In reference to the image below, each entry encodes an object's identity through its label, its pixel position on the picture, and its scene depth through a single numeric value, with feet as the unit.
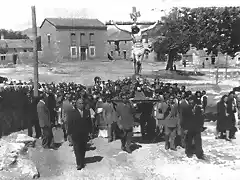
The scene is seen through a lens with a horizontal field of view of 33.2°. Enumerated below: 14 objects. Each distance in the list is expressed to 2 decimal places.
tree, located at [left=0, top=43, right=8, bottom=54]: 199.98
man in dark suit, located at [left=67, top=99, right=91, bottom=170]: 31.48
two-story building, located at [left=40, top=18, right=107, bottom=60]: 182.70
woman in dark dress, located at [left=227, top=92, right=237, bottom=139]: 41.32
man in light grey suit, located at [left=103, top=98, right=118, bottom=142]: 39.70
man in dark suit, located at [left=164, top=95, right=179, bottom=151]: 36.50
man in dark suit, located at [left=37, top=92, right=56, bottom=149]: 36.35
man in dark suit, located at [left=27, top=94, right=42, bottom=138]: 41.21
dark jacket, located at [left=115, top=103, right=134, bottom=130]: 35.81
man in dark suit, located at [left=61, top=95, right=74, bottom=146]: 35.96
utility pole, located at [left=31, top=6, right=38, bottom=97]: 45.77
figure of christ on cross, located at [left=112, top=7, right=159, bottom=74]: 44.84
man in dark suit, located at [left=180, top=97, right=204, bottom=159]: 35.19
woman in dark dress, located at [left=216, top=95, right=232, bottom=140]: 40.96
